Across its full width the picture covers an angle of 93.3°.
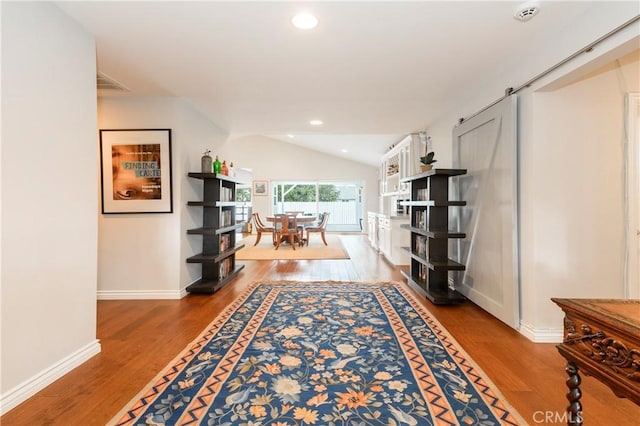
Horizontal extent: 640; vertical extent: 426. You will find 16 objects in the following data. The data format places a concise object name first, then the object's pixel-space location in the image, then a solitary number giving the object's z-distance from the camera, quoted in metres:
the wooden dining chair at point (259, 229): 7.26
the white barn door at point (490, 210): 2.46
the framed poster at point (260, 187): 10.49
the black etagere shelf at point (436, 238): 3.13
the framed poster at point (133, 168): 3.34
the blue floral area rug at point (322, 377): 1.46
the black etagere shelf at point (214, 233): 3.52
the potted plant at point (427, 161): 3.54
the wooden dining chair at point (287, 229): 6.93
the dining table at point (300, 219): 7.05
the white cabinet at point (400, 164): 5.18
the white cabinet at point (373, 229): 6.88
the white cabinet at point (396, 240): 5.05
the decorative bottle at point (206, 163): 3.61
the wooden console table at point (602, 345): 0.91
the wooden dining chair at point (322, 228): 7.74
